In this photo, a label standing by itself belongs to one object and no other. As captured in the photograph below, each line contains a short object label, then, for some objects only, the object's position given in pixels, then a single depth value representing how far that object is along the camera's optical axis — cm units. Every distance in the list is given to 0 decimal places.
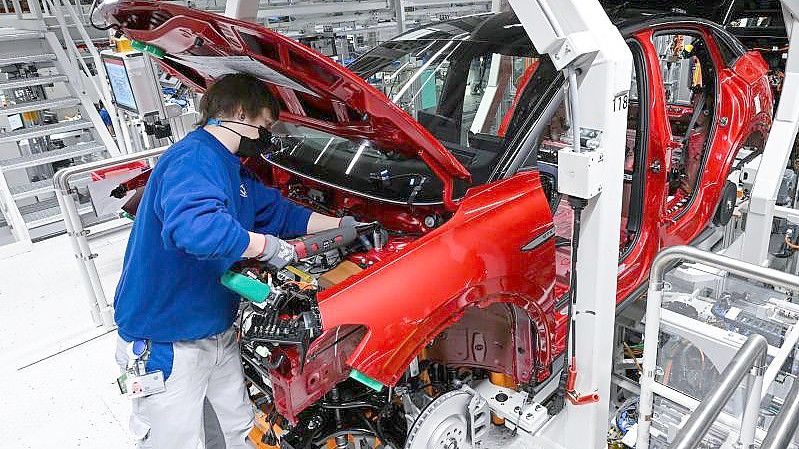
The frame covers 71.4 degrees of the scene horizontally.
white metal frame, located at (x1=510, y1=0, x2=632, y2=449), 176
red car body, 177
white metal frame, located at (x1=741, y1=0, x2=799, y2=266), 329
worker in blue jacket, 177
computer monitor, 457
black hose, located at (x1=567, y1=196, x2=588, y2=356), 194
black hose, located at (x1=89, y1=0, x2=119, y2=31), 190
